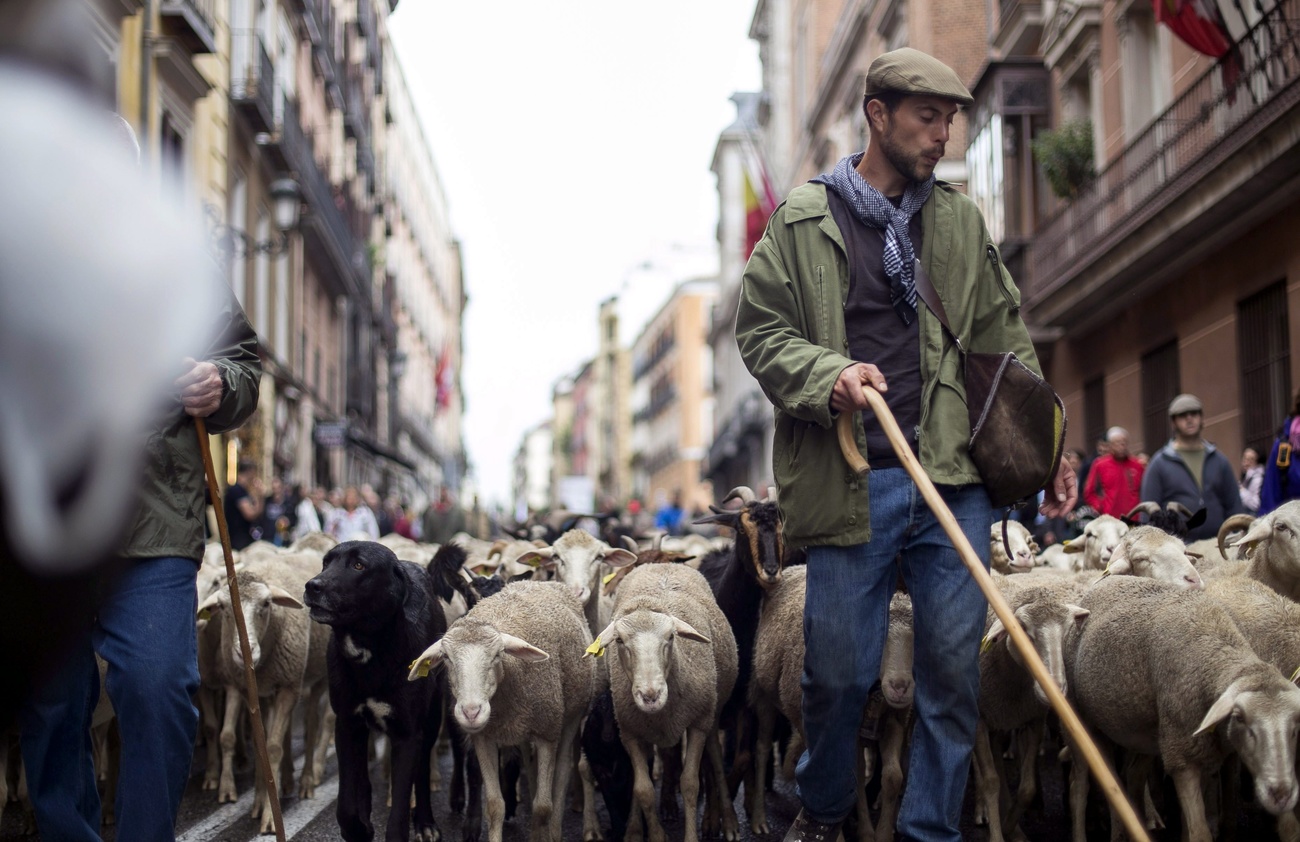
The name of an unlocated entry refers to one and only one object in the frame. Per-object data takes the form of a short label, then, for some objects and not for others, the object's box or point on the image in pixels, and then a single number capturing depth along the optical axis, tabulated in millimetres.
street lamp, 16578
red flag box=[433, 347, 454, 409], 62259
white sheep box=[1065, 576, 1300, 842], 4953
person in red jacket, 11820
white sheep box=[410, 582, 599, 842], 6055
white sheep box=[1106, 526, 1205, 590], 7379
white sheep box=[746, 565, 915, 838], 5961
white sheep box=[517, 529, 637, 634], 9109
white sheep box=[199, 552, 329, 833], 7633
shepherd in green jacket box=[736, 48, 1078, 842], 4105
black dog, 6238
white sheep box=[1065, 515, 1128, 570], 8719
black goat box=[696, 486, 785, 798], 7594
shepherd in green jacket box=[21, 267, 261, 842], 3887
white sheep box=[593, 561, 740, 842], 6191
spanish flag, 32962
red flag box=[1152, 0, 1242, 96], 15391
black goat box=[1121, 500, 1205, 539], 8805
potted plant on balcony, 20719
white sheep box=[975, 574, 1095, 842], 6195
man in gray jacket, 10000
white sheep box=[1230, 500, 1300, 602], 7117
